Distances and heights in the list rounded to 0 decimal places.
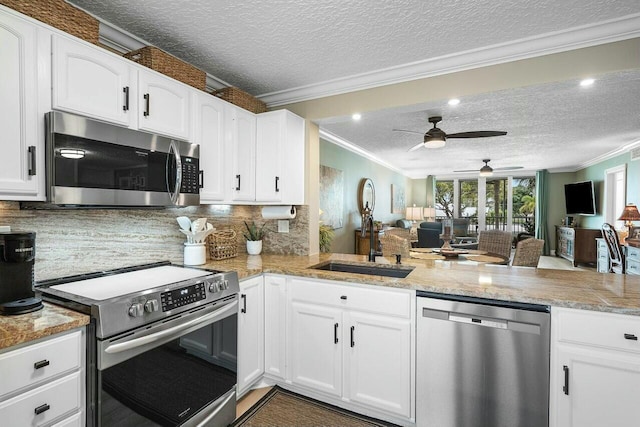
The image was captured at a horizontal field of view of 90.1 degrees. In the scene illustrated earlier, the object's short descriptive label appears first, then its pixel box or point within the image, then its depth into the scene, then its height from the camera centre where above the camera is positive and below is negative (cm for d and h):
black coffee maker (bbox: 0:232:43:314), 133 -27
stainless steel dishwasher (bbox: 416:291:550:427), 170 -85
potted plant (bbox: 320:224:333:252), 450 -39
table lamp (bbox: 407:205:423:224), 898 -7
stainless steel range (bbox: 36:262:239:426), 139 -67
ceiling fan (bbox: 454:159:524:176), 700 +91
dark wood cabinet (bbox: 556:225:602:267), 704 -75
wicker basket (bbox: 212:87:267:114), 270 +99
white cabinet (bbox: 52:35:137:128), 155 +68
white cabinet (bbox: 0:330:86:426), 114 -66
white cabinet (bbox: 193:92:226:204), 232 +52
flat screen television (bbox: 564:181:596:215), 741 +33
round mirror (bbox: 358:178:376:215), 652 +35
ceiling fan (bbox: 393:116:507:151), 379 +95
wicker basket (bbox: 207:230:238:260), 273 -29
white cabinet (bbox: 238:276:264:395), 223 -88
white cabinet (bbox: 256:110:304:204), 282 +48
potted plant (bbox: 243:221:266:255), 316 -26
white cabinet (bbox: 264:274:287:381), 240 -87
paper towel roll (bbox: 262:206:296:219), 303 -1
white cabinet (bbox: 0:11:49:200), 137 +46
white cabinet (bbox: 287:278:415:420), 200 -89
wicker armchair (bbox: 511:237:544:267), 323 -42
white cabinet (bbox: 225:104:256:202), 261 +51
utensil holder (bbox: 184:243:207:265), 244 -33
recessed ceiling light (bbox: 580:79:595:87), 214 +89
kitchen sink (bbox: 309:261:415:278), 246 -47
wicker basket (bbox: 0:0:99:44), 145 +95
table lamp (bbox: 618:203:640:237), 493 -4
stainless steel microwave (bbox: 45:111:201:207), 150 +25
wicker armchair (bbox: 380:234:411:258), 345 -38
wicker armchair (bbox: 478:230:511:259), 479 -46
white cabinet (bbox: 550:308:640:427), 153 -78
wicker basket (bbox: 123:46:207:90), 202 +98
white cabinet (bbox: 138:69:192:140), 194 +68
